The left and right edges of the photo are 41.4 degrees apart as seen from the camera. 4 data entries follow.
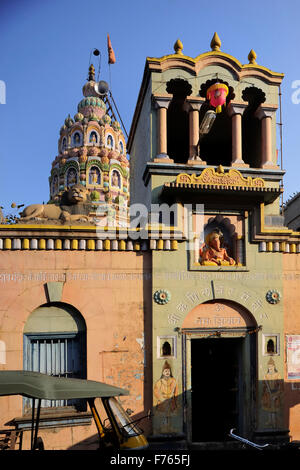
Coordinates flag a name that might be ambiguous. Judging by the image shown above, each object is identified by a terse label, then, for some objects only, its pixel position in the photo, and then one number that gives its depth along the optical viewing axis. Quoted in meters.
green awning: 7.15
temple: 11.53
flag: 47.19
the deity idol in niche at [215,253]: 12.65
